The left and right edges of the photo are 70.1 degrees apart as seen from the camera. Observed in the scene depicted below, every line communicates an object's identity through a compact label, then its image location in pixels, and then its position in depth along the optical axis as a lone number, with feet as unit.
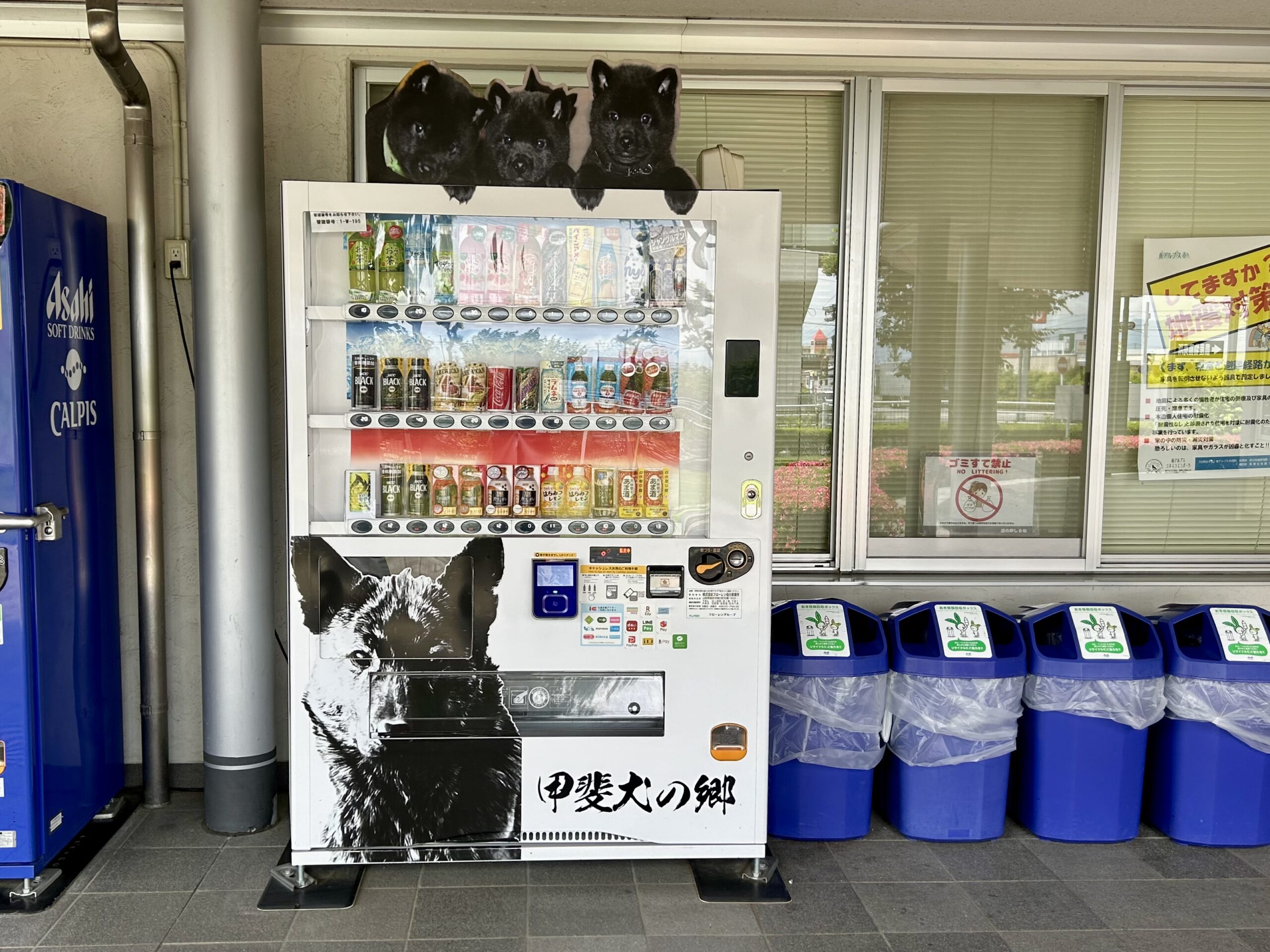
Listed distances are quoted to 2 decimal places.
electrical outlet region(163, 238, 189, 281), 11.13
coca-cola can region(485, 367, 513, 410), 9.16
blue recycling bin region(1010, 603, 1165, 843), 10.36
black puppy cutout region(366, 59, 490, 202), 8.86
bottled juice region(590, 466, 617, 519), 9.36
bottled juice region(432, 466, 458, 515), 9.17
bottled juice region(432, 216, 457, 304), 9.07
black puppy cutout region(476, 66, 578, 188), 9.00
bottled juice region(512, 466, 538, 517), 9.22
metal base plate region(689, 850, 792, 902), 9.30
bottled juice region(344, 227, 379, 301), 8.93
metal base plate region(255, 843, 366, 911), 9.11
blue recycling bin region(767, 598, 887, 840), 10.39
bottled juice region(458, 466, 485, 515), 9.23
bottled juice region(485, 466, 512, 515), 9.20
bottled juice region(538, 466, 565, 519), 9.31
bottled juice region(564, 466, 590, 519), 9.30
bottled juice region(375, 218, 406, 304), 8.96
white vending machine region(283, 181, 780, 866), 8.98
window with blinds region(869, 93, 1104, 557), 12.26
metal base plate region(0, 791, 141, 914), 9.05
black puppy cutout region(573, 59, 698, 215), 8.96
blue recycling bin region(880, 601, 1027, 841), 10.35
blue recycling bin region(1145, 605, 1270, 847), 10.40
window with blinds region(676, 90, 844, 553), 12.07
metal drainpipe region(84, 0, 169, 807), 10.83
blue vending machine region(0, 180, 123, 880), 9.02
